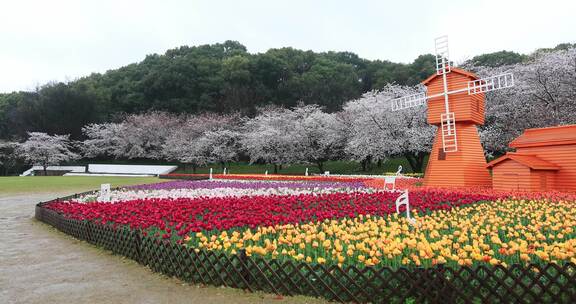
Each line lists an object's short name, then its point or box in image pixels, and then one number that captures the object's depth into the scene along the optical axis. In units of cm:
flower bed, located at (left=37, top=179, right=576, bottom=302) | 480
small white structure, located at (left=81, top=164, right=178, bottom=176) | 5484
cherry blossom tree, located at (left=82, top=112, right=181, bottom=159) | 6194
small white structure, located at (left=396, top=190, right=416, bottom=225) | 830
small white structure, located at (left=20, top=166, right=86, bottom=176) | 5953
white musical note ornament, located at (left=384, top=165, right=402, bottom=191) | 1720
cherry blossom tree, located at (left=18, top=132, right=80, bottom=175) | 6075
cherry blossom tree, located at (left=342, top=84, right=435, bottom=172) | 3672
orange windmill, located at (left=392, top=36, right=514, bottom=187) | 1883
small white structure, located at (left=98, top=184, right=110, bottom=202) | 1575
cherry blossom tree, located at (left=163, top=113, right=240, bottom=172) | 5597
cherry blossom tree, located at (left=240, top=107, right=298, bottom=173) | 4934
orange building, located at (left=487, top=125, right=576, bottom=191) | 1608
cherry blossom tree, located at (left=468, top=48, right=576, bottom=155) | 2891
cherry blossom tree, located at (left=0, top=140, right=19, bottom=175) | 6234
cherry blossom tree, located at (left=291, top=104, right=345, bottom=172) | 4784
